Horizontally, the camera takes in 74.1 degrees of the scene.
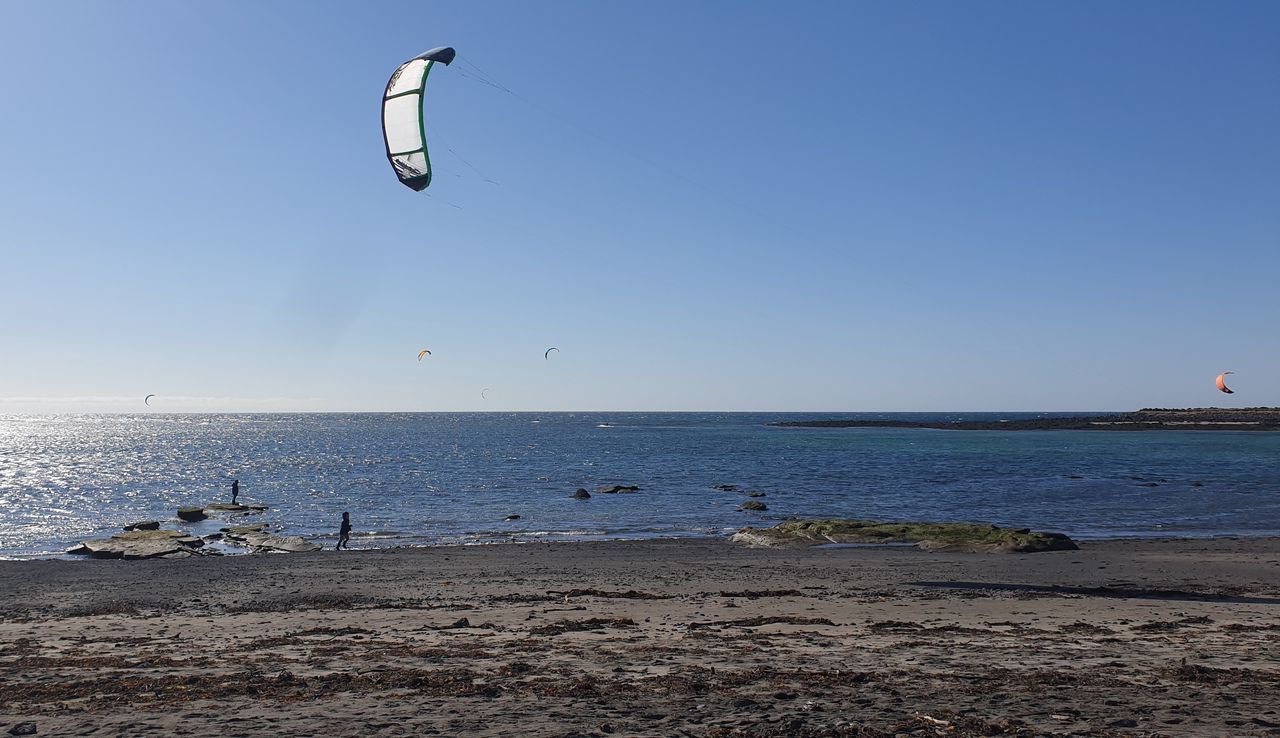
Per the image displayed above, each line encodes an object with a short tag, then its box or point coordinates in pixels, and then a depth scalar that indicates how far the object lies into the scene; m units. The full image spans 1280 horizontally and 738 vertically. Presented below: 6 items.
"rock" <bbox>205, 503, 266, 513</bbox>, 35.78
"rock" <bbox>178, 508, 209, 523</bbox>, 33.41
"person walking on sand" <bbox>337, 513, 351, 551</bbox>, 25.34
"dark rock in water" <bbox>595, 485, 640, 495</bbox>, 42.81
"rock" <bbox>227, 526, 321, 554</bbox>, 24.34
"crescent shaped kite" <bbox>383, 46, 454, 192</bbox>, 17.53
